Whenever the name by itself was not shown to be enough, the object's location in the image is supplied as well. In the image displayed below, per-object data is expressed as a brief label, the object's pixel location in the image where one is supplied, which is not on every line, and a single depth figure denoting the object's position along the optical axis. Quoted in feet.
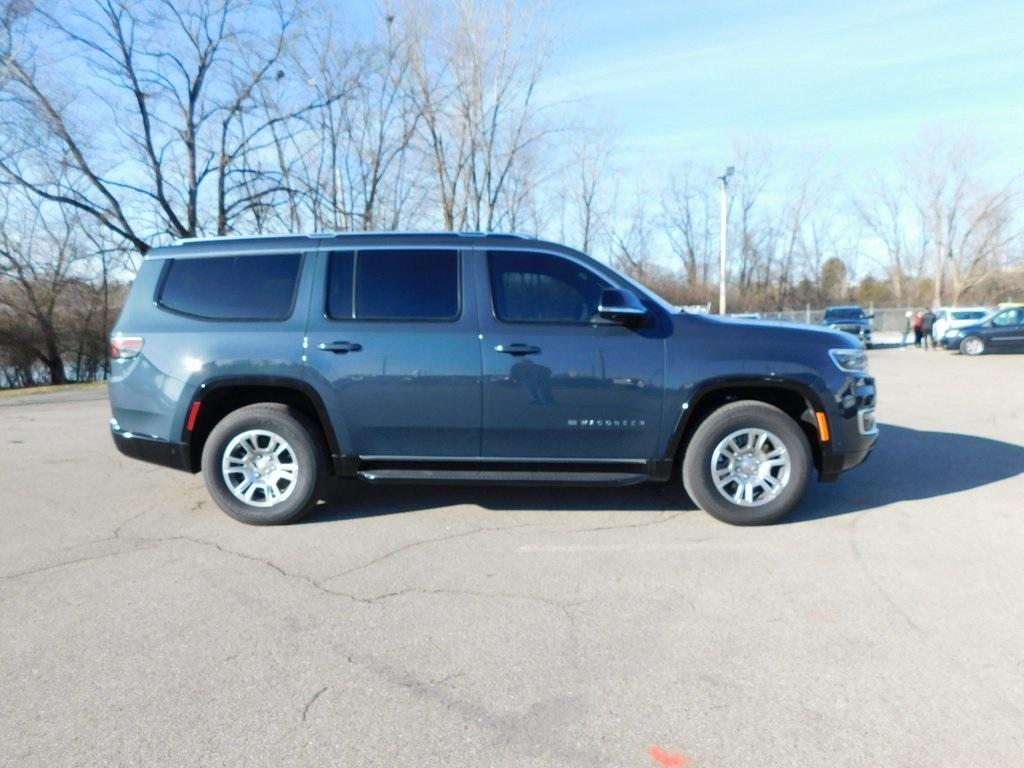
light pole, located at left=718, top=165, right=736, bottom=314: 109.50
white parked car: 100.94
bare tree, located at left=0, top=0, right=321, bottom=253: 71.41
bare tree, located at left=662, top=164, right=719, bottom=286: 196.44
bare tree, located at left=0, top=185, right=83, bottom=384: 107.04
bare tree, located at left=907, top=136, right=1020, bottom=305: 190.39
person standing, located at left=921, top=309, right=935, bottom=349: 96.48
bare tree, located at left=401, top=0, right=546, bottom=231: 91.20
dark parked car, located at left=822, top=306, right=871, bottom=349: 98.63
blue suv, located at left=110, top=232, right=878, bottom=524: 16.74
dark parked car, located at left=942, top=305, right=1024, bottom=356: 80.38
